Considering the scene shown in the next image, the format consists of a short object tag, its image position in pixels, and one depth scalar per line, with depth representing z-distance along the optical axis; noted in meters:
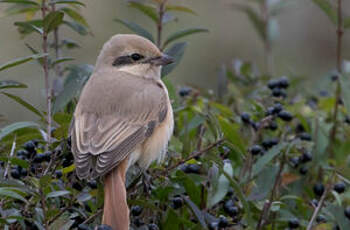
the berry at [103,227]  6.60
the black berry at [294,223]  7.78
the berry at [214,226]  6.99
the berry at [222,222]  6.96
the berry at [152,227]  6.82
